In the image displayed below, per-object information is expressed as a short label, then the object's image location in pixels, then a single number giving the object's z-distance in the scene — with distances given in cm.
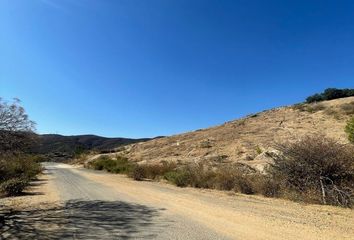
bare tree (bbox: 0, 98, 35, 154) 1329
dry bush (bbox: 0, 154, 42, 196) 1404
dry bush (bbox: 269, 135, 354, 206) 1551
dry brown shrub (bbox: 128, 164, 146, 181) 3239
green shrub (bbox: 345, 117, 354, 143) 2761
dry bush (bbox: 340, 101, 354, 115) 5115
